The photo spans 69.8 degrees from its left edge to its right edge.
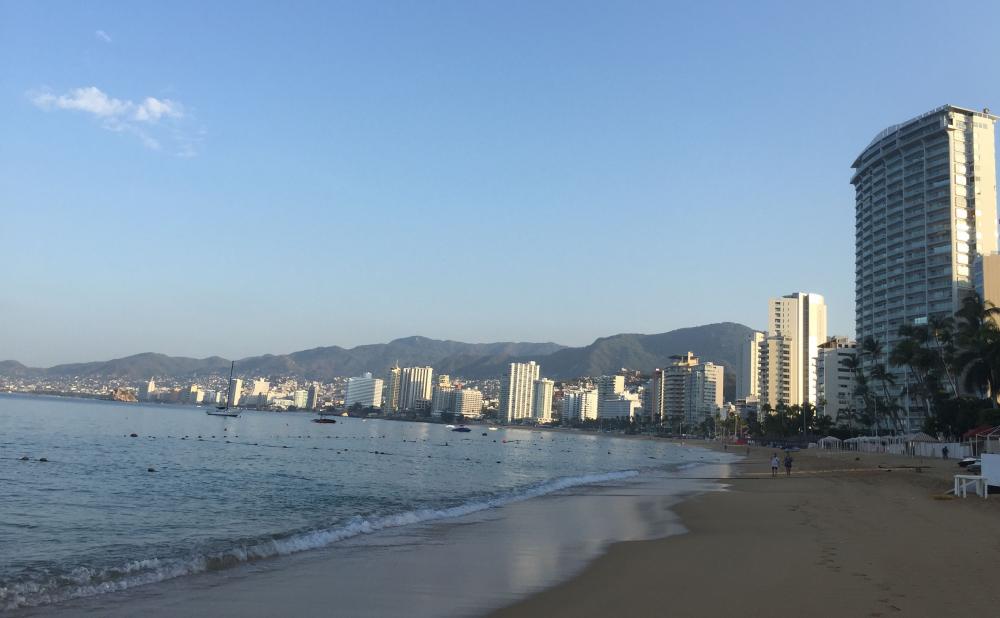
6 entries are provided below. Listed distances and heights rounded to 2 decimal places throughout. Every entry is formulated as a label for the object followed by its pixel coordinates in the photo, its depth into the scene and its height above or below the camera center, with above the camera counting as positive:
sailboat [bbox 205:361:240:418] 182.11 -8.21
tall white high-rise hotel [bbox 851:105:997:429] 111.75 +32.81
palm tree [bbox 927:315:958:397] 78.19 +9.11
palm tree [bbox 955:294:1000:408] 64.69 +6.73
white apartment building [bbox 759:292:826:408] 194.00 +10.46
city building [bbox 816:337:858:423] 147.25 +7.16
